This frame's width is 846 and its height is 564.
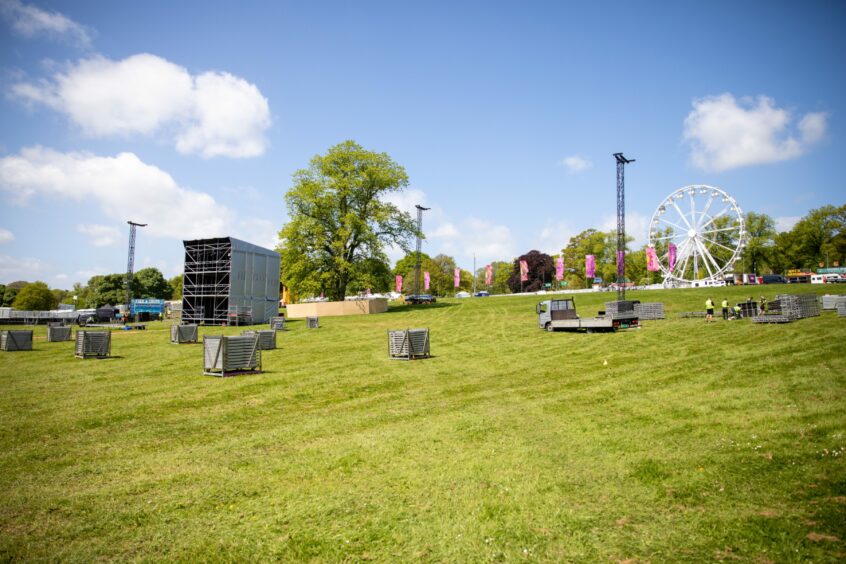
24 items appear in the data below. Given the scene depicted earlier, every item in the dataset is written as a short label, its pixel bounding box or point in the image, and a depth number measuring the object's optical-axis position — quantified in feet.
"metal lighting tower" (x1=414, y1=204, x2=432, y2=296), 199.62
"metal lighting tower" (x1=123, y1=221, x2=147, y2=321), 212.00
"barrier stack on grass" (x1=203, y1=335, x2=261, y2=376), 51.90
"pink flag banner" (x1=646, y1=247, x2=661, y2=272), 241.39
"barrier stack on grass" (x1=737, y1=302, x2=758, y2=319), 94.17
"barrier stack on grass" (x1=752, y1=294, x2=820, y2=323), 80.89
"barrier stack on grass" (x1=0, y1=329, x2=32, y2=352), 79.36
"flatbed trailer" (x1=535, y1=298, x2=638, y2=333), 86.84
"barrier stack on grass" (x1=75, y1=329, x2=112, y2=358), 69.15
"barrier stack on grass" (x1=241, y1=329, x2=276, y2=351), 79.25
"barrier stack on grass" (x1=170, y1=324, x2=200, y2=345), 88.79
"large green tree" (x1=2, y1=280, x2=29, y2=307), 378.12
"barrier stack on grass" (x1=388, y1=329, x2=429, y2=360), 63.98
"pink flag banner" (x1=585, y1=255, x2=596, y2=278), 259.19
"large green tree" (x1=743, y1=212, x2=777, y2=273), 310.24
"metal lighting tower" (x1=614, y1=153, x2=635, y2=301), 125.29
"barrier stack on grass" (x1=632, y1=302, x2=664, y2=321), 109.19
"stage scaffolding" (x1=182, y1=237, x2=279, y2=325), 150.11
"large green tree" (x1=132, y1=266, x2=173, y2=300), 360.07
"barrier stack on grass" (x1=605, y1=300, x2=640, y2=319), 111.96
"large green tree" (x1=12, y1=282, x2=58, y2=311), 351.25
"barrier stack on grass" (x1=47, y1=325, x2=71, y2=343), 96.63
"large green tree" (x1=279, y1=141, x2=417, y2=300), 178.29
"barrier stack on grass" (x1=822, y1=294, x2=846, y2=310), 94.98
